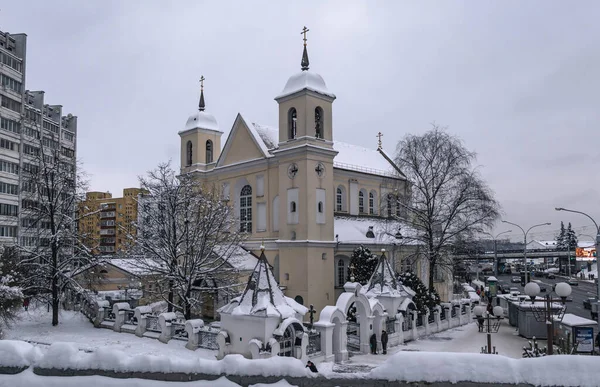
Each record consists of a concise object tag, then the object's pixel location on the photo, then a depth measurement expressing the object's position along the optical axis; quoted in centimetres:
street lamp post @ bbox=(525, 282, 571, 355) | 1375
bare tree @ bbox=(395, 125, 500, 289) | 2958
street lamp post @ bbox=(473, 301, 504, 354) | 1908
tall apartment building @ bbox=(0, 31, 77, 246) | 4644
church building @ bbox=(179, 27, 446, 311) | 3111
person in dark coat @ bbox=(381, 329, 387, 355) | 2255
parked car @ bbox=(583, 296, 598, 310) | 3741
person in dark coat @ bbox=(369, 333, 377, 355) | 2248
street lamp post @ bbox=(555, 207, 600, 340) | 2020
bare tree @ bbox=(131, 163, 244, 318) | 2575
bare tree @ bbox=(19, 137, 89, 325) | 2470
